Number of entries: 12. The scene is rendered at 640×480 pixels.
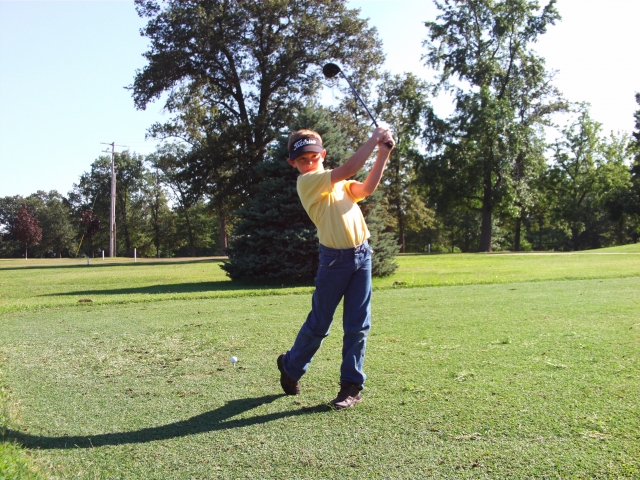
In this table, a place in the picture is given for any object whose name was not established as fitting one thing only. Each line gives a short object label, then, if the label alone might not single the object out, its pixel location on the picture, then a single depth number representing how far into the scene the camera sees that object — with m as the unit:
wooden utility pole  61.12
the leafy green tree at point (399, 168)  54.69
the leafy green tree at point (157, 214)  83.84
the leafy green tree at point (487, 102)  41.50
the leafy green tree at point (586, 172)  57.09
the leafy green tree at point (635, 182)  52.88
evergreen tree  15.80
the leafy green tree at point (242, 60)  33.53
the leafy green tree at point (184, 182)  35.81
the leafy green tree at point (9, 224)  81.06
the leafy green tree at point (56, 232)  82.69
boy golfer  4.05
